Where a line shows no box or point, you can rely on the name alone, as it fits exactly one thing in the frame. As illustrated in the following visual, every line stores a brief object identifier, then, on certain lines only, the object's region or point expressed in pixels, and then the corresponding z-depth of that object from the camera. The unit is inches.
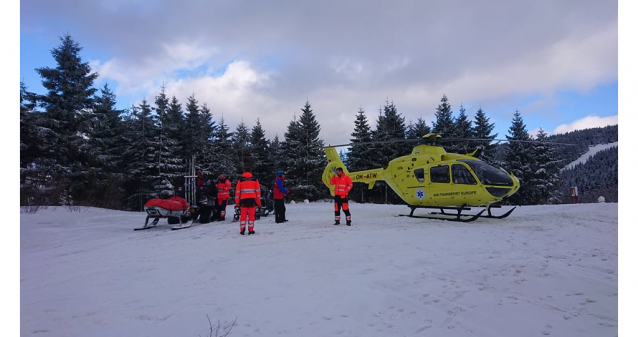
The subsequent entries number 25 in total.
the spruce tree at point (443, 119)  1234.0
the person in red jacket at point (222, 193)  425.1
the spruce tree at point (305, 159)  1250.6
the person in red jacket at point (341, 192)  360.1
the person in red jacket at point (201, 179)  408.8
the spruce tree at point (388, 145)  1176.2
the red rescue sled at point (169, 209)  342.3
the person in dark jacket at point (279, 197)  401.1
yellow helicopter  370.0
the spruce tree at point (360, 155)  1200.8
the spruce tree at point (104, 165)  770.8
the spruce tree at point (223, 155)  1241.4
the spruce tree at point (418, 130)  1330.0
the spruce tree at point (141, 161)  1030.4
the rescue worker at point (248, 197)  303.4
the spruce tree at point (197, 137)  1186.6
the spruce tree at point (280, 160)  1353.7
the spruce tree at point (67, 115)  710.5
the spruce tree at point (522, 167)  1135.0
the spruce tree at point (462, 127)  1185.4
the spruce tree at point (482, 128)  1244.5
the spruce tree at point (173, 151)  1040.8
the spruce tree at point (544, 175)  1131.9
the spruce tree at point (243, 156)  1338.6
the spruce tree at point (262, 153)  1505.9
